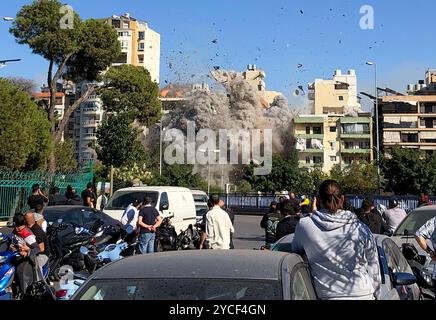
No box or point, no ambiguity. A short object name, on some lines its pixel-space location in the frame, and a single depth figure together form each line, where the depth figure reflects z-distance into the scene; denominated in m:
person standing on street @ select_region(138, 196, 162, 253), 12.83
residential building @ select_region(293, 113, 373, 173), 91.69
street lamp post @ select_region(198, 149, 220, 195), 88.56
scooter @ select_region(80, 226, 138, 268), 9.68
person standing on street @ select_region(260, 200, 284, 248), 10.53
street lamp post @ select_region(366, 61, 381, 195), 50.80
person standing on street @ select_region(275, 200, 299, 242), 8.58
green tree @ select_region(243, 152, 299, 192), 64.75
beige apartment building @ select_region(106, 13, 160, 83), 108.69
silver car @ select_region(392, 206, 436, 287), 9.75
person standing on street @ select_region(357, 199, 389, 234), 11.57
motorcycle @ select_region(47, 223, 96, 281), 10.77
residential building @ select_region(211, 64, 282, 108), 125.61
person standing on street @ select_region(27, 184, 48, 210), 11.13
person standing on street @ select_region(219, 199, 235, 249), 13.74
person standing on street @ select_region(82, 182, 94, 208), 17.36
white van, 16.62
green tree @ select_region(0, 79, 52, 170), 25.50
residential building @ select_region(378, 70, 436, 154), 90.31
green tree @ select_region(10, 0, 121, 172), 31.92
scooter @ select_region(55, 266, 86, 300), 5.47
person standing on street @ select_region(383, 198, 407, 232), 13.20
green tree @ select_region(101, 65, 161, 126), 36.88
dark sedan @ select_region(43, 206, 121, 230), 12.98
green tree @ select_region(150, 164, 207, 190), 60.47
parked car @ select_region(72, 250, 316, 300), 3.46
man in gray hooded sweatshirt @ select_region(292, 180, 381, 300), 4.41
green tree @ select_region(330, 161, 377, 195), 61.85
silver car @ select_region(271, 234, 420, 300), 5.27
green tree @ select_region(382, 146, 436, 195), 51.09
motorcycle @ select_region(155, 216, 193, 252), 15.06
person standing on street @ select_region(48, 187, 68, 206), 17.03
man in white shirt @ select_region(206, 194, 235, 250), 10.09
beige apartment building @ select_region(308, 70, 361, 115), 108.59
